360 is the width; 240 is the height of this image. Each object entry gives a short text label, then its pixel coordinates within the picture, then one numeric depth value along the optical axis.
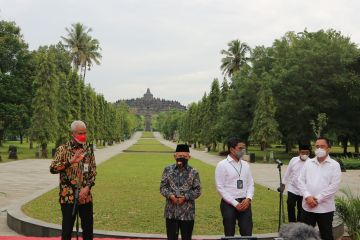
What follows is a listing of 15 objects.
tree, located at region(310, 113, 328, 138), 31.85
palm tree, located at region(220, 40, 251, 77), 76.81
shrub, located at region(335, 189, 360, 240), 7.65
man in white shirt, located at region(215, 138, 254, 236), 6.28
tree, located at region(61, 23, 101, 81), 70.88
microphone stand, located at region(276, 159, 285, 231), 8.27
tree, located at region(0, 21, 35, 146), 42.03
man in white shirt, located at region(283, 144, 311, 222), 8.39
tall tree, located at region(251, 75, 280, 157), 37.69
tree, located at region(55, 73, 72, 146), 41.88
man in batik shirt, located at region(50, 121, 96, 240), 5.97
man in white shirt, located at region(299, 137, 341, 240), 6.21
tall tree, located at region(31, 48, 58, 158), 38.16
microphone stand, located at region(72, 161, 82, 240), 5.92
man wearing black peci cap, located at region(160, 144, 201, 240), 6.12
